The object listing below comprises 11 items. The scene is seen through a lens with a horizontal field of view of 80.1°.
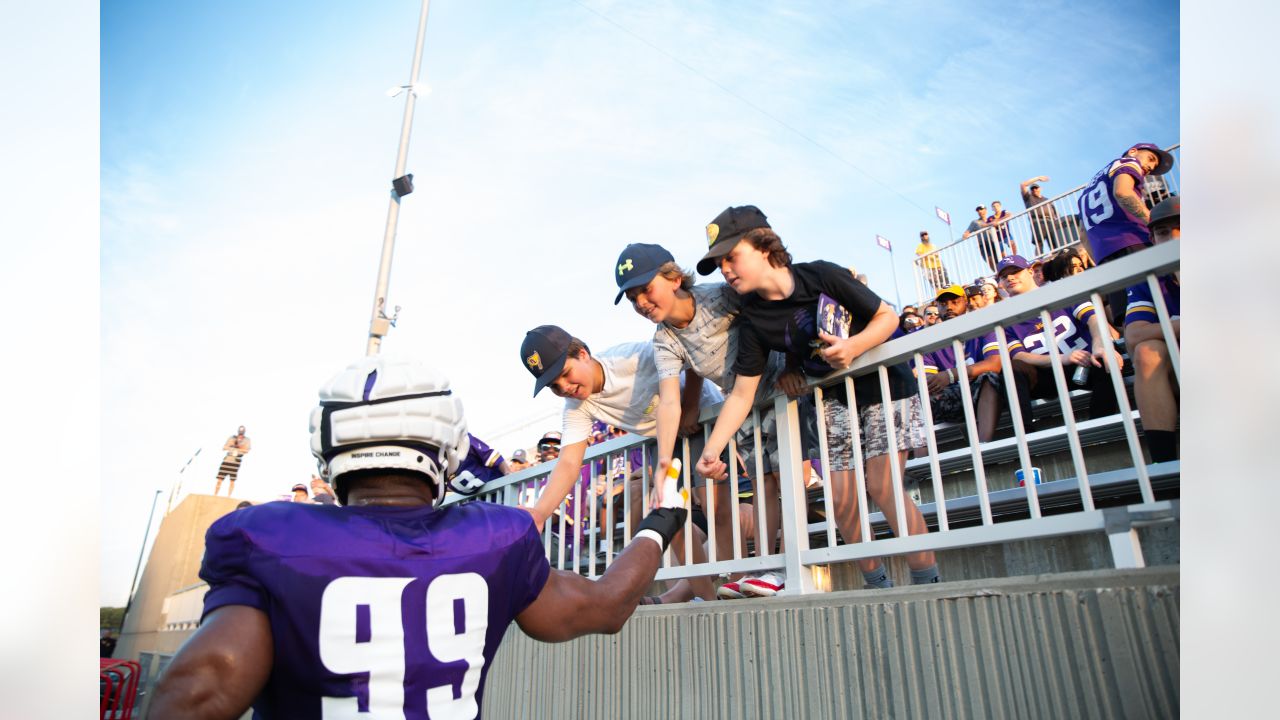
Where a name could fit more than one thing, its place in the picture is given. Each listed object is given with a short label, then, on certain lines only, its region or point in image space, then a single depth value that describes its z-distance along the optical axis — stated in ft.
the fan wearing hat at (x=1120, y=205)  15.30
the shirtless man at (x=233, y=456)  63.00
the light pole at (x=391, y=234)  30.14
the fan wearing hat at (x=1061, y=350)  14.60
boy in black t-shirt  11.23
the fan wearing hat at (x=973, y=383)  16.94
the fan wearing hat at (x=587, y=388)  14.58
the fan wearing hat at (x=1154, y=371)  9.31
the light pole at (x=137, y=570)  62.56
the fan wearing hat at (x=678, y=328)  12.94
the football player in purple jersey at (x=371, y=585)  5.08
